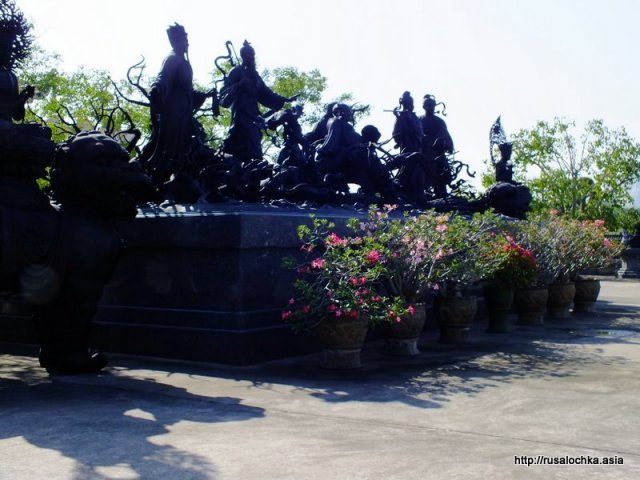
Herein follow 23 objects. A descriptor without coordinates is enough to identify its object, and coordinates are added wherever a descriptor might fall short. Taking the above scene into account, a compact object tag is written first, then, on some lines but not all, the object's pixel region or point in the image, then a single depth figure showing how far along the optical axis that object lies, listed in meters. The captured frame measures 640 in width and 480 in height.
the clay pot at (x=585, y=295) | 12.85
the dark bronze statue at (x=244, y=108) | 10.96
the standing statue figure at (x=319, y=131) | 13.38
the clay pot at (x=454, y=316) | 8.95
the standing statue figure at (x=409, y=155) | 14.46
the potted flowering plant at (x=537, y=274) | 10.98
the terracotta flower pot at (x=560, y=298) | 11.90
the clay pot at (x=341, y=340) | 7.17
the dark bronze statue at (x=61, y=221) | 6.54
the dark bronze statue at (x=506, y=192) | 15.41
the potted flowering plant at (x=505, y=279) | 9.89
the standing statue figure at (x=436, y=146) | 15.57
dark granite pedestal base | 7.74
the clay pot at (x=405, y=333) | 8.02
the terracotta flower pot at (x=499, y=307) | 10.13
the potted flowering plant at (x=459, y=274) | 8.47
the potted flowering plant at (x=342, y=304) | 7.16
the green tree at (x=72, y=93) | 27.11
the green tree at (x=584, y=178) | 38.91
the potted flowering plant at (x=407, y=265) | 7.96
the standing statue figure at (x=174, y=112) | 8.99
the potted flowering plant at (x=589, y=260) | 12.41
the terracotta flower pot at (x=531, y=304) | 10.97
